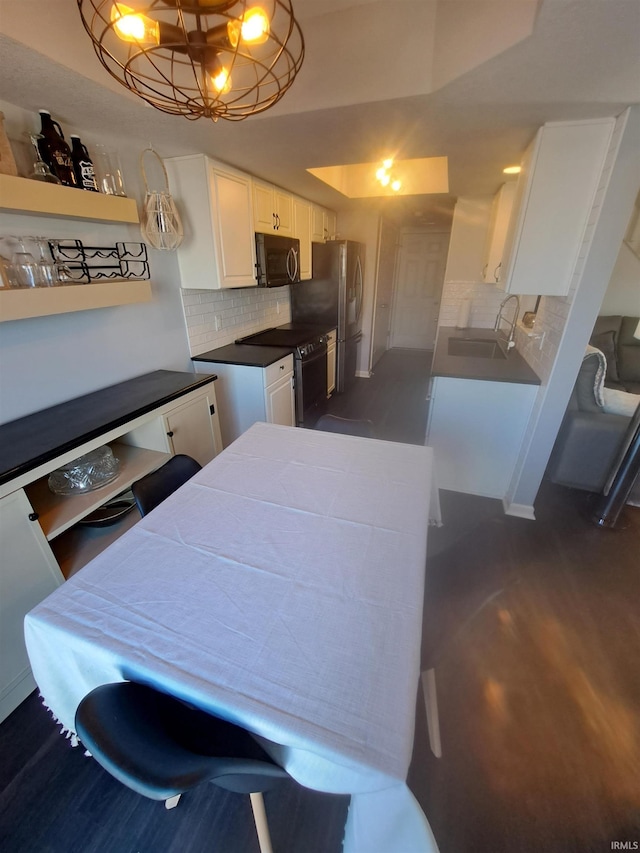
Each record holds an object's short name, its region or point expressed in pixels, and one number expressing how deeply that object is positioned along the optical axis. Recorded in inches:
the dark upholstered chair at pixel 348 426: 75.6
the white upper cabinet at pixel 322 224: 147.3
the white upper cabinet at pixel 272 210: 105.9
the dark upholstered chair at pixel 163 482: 52.1
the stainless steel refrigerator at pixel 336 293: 145.3
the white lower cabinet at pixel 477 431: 89.0
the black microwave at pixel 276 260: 106.9
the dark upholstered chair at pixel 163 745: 23.6
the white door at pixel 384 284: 184.2
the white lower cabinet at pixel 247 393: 103.4
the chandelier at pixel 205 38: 28.1
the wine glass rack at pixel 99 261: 66.2
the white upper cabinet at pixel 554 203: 66.5
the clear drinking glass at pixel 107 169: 67.1
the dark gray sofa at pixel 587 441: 88.4
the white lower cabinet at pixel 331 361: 154.3
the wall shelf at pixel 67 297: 52.2
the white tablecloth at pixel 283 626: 25.2
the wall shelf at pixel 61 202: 50.8
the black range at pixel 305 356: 121.0
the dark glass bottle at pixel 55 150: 58.4
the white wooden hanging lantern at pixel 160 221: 80.0
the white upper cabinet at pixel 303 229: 131.3
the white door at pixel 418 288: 239.5
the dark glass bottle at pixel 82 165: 63.2
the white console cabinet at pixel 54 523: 48.9
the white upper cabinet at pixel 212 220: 86.1
